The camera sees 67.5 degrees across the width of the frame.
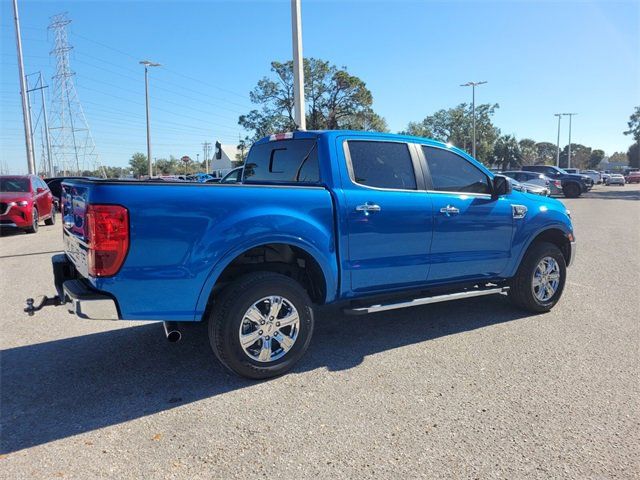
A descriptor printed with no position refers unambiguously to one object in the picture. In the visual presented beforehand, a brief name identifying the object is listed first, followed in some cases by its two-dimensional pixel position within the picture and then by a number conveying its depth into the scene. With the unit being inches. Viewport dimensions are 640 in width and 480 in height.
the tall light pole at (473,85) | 2006.6
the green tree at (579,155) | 4931.1
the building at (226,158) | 3469.5
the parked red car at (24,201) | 484.7
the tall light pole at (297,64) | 430.9
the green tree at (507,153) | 3243.1
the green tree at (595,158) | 4781.0
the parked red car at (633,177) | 2564.0
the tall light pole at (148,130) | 1324.1
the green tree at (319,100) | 1632.6
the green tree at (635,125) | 2416.3
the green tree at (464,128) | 3090.6
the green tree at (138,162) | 4034.5
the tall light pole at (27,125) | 959.2
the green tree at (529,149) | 4176.7
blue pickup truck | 127.2
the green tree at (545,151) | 4975.4
